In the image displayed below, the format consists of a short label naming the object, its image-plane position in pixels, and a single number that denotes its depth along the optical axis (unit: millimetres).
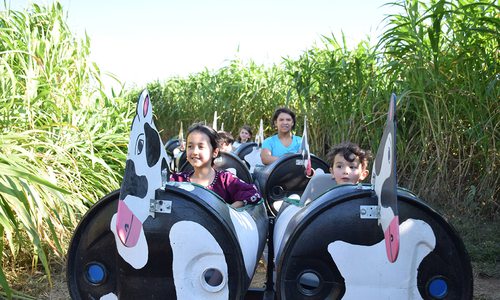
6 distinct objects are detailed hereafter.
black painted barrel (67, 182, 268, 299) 2227
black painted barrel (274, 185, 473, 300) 2164
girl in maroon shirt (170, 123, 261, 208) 3172
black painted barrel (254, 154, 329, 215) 4906
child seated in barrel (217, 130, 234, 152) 6143
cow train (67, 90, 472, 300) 2166
